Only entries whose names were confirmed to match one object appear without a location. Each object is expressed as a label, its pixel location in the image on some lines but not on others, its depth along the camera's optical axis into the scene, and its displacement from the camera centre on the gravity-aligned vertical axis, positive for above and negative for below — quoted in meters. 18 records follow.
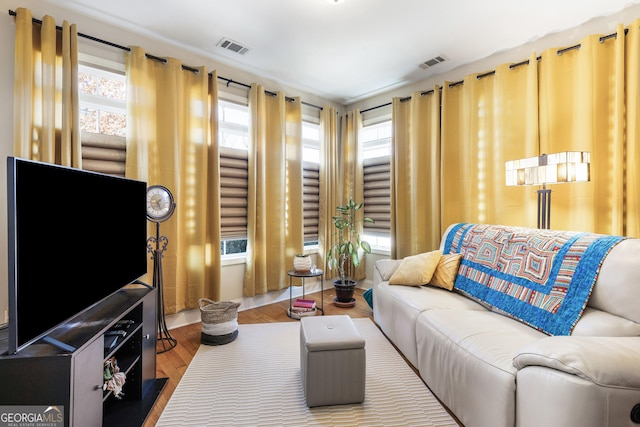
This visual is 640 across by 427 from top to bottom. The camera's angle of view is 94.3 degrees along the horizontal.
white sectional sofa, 1.05 -0.63
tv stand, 1.08 -0.66
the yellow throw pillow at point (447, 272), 2.61 -0.54
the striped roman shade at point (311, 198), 4.13 +0.20
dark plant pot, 3.65 -0.97
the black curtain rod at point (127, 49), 2.26 +1.47
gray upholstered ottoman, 1.73 -0.93
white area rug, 1.66 -1.16
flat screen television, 1.02 -0.14
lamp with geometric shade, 2.15 +0.32
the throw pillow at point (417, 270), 2.66 -0.53
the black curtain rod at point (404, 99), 3.59 +1.47
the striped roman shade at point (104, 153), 2.48 +0.51
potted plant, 3.69 -0.48
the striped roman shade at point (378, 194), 4.10 +0.26
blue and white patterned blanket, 1.70 -0.40
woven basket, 2.58 -0.99
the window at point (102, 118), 2.52 +0.83
